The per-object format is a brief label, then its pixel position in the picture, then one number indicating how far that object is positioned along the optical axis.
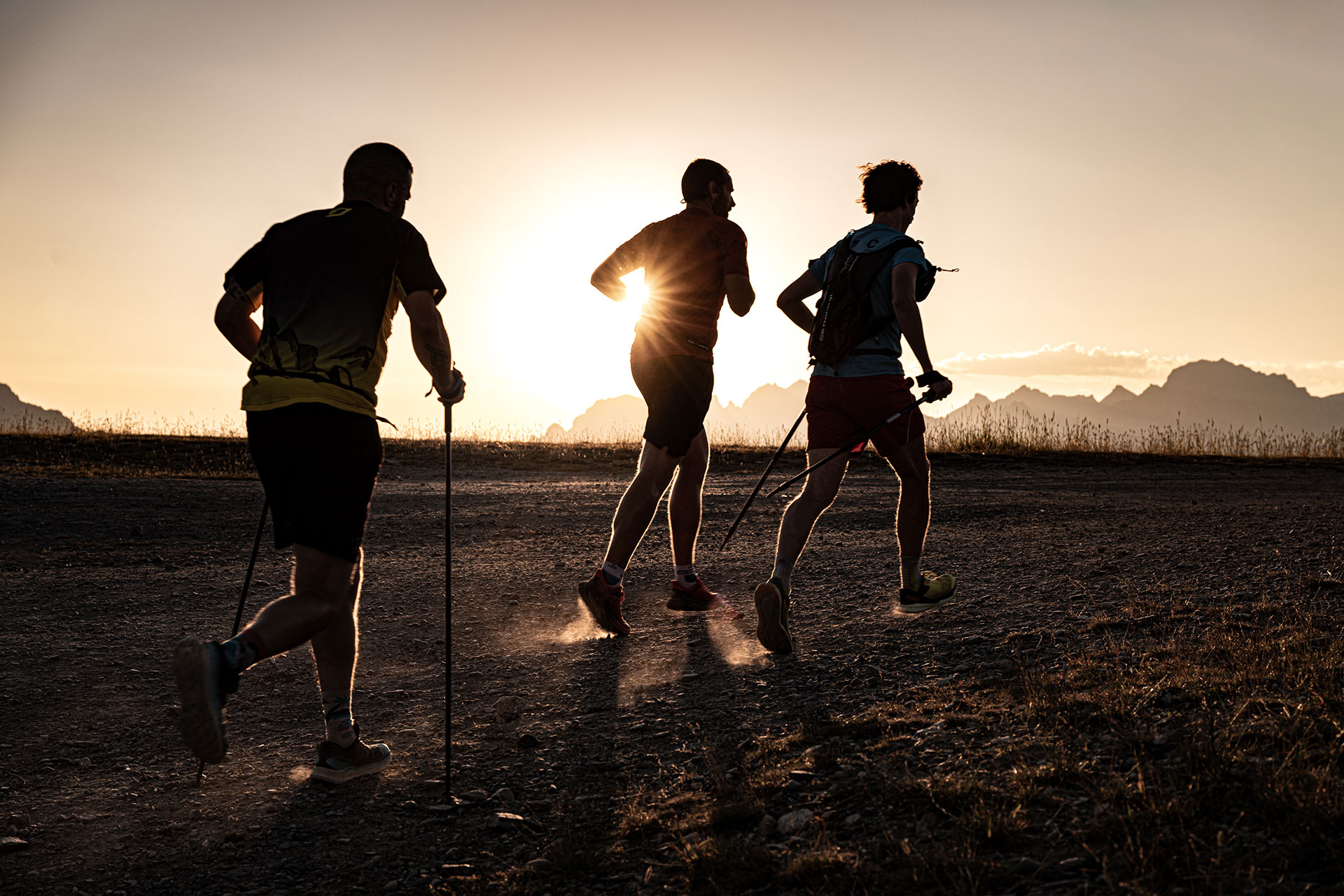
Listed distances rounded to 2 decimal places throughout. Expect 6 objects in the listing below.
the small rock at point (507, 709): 3.39
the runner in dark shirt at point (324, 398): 2.59
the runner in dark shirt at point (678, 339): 4.32
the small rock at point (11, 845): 2.43
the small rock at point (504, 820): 2.50
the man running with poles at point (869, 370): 3.88
